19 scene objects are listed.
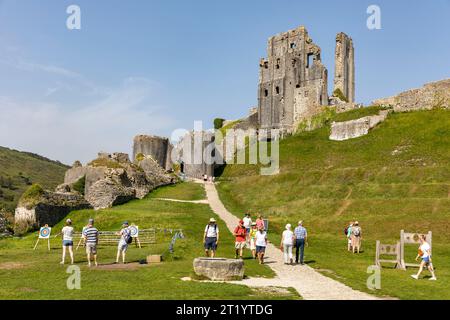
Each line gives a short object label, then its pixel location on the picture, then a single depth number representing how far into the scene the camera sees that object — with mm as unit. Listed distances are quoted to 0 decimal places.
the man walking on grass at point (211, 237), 22562
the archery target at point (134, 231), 28370
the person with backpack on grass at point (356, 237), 28109
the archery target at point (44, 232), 30206
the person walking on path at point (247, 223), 28172
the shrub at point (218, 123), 108200
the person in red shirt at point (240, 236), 23656
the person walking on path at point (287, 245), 22938
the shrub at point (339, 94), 89050
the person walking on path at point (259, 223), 24769
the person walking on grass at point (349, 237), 29094
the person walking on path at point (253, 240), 25242
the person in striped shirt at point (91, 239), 21427
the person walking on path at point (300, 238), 23172
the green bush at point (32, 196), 38894
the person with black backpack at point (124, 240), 22333
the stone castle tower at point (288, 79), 86688
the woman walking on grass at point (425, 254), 20344
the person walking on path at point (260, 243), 22469
